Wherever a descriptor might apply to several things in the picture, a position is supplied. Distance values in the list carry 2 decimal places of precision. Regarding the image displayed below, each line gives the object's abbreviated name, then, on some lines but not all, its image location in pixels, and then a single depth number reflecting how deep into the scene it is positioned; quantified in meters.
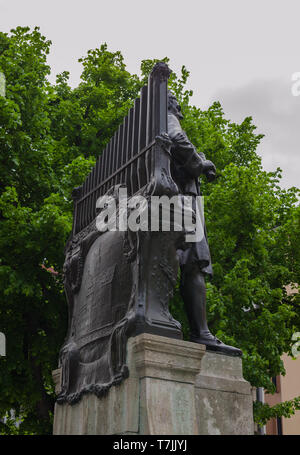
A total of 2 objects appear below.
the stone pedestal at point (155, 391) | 4.22
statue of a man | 5.35
